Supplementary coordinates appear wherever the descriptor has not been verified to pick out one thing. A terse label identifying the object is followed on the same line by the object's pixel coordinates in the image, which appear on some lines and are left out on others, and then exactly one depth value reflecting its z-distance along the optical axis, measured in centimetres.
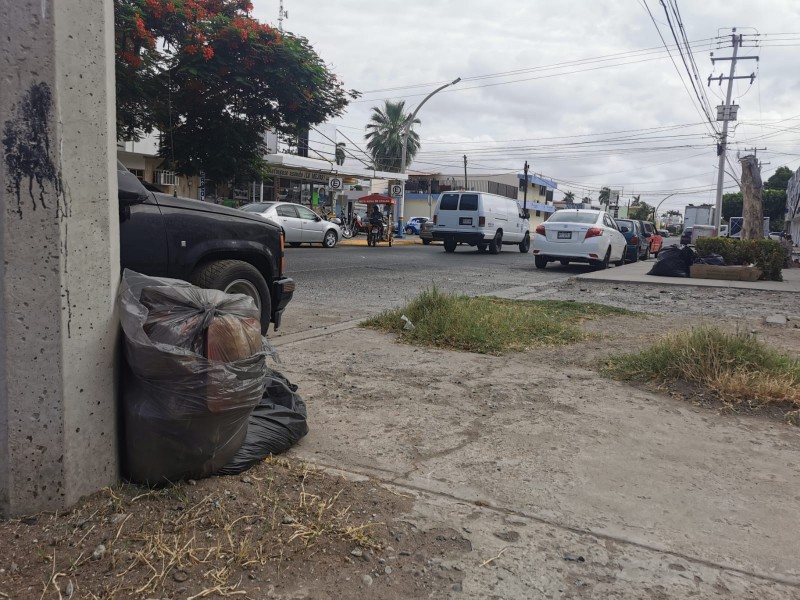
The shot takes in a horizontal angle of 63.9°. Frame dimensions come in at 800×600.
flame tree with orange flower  1499
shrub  1431
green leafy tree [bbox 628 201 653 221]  12338
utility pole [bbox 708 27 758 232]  3475
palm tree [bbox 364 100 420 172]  5772
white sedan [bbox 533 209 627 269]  1543
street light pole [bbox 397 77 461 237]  2977
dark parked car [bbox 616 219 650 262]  2120
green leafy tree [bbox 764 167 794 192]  7331
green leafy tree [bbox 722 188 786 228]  6556
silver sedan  1941
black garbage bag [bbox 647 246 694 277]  1439
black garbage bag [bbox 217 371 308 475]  291
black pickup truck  424
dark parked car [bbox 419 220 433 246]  3041
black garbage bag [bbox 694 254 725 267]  1447
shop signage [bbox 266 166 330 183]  3047
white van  2192
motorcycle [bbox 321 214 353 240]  2842
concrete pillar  227
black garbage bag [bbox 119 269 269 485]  251
